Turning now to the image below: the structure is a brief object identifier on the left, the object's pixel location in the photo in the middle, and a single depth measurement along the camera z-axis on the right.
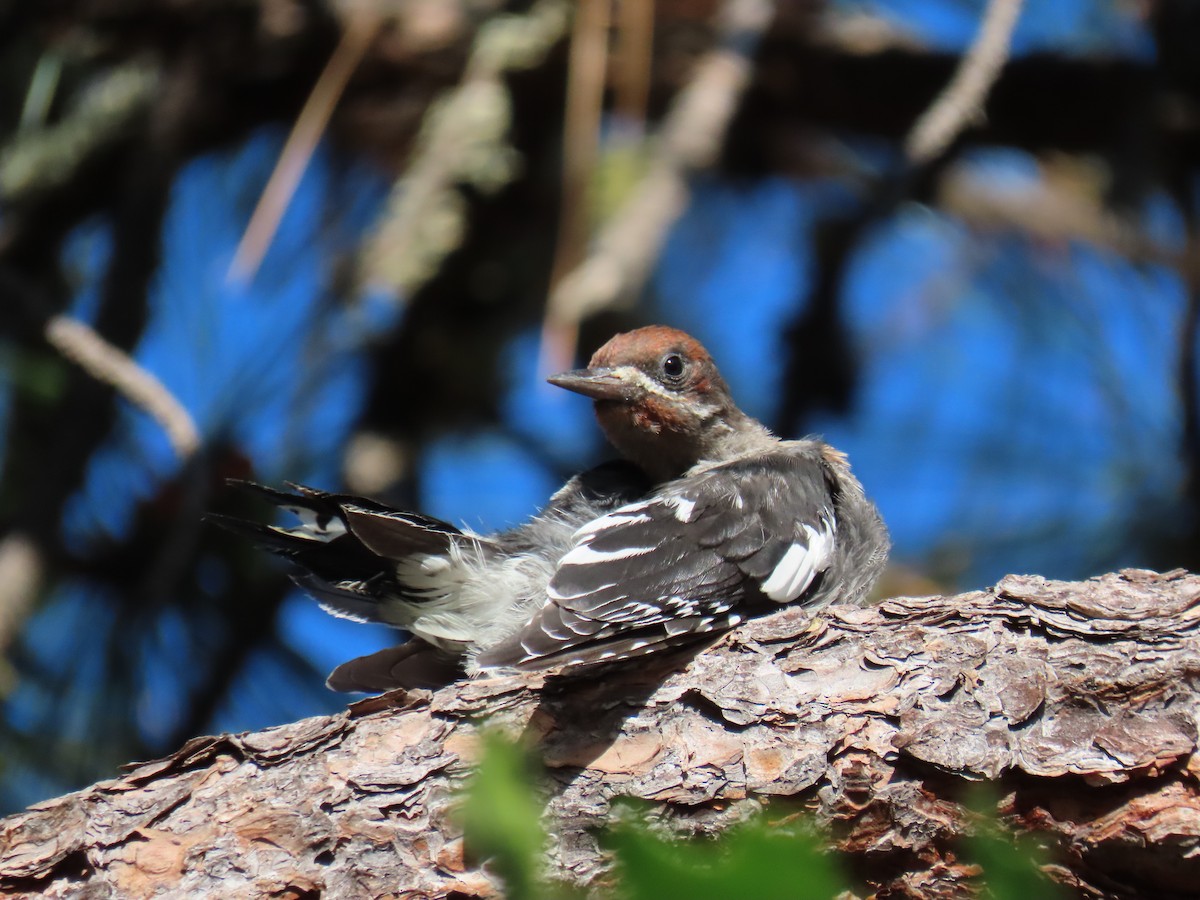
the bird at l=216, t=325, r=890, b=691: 4.70
